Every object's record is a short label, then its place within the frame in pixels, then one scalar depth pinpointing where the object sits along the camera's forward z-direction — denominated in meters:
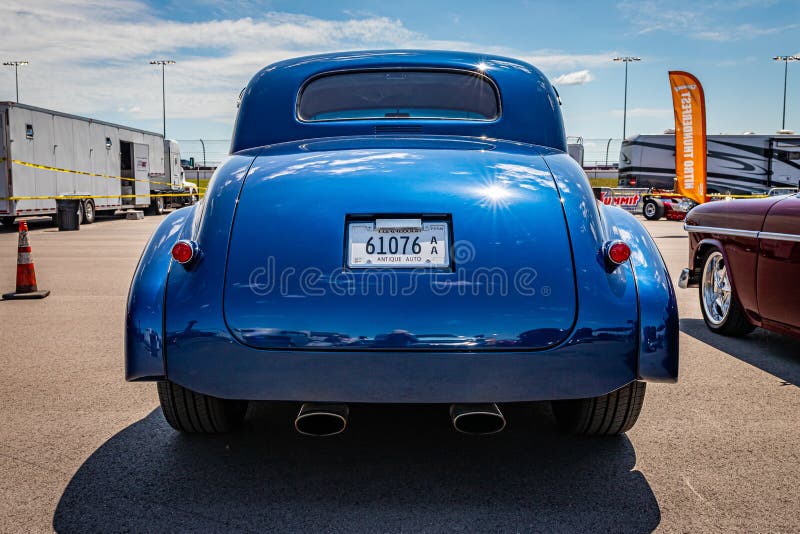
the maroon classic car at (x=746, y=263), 5.00
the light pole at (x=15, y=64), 60.55
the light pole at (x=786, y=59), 57.99
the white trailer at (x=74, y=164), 18.31
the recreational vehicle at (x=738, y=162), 33.56
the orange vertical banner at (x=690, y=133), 19.75
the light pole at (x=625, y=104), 58.50
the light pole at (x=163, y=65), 55.62
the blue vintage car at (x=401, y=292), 2.63
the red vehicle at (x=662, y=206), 27.15
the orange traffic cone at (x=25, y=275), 8.23
